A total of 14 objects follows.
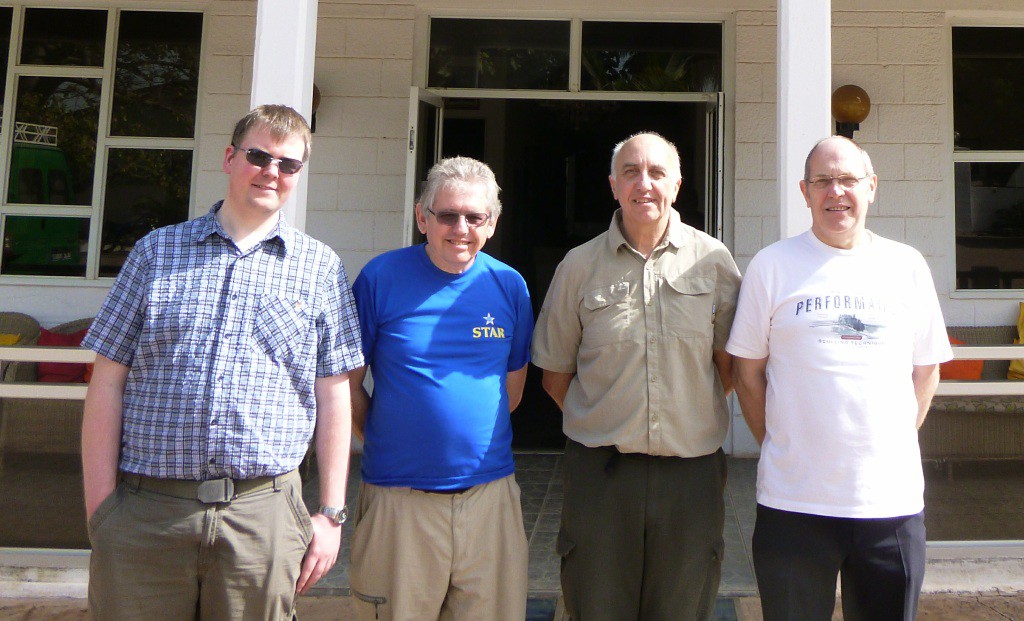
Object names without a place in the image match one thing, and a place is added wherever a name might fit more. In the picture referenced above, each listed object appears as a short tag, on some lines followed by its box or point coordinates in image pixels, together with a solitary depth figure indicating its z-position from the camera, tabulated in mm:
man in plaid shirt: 1708
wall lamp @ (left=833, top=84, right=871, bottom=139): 4883
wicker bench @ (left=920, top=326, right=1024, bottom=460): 4430
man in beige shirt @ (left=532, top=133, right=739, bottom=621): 2109
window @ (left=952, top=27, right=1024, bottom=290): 5211
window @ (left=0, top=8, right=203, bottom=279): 5230
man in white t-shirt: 1921
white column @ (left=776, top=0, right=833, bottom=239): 2664
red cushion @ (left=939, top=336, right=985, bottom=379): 4738
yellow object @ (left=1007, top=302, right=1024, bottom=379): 4762
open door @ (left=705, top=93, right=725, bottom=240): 5000
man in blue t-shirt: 2037
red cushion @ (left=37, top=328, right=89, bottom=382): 4496
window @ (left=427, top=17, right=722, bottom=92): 5250
